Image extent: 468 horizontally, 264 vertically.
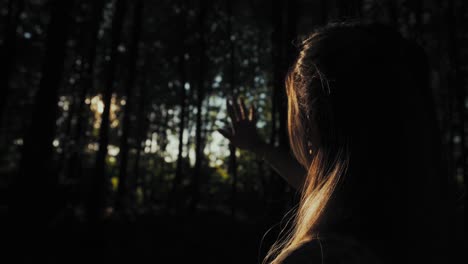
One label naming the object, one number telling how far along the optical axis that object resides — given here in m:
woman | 0.86
